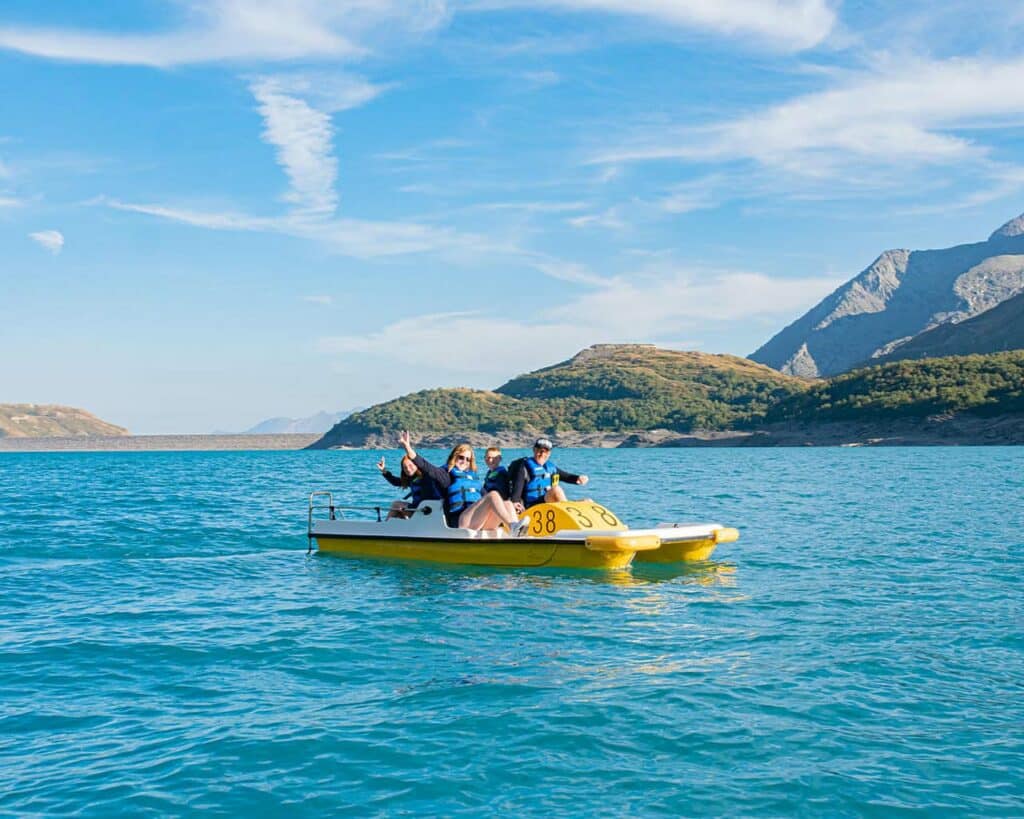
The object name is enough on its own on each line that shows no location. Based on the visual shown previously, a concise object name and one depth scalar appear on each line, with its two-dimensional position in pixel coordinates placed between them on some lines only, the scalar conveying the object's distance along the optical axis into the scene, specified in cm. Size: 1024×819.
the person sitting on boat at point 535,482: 1858
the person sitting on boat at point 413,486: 1894
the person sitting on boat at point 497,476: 1883
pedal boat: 1733
